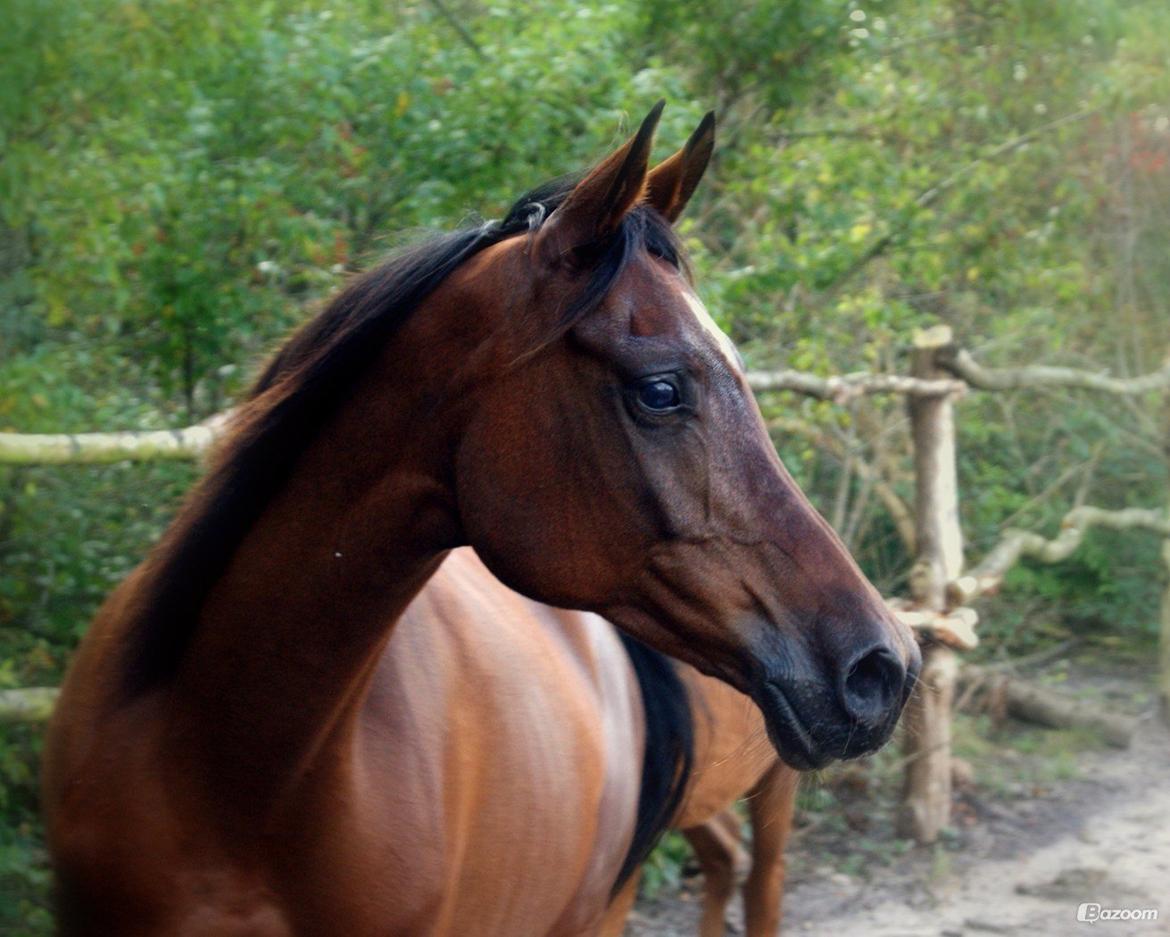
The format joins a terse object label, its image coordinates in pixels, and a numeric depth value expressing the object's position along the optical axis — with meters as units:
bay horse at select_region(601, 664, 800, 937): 3.09
